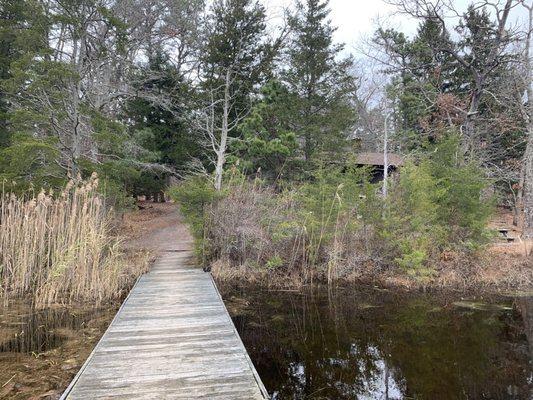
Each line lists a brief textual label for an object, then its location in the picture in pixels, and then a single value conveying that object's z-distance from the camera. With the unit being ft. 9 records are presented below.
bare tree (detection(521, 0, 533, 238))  43.11
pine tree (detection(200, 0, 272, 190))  52.31
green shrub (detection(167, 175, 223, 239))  31.40
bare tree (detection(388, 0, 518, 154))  46.75
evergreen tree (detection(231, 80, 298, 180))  48.96
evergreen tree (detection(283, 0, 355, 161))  52.44
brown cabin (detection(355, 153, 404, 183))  72.26
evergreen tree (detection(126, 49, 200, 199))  56.08
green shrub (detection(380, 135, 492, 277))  32.50
